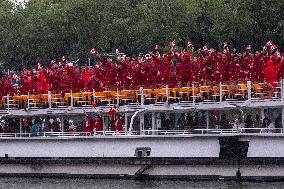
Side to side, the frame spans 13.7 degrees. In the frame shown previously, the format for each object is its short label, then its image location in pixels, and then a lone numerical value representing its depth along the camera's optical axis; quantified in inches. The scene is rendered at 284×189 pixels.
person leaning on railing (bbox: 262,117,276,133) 2114.9
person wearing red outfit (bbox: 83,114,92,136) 2361.1
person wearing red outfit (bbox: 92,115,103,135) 2348.7
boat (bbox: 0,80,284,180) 2122.3
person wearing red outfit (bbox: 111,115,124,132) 2314.2
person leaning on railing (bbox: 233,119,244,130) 2174.0
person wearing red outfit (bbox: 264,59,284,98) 2140.7
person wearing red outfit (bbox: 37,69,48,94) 2484.3
